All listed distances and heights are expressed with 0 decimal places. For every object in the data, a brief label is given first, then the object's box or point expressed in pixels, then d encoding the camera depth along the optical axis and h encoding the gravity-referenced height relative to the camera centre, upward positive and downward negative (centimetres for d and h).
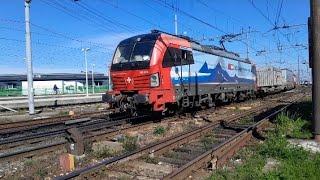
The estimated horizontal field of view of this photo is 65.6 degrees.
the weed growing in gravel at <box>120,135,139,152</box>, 574 -135
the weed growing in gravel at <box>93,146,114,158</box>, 544 -143
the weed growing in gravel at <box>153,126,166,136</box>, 751 -133
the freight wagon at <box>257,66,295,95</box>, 2280 +60
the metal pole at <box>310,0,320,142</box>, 647 +69
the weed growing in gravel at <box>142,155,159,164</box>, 505 -148
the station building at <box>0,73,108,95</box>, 5025 +220
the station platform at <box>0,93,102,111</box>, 1692 -97
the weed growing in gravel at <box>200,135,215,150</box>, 608 -145
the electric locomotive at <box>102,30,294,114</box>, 875 +51
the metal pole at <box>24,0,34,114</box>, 1340 +185
